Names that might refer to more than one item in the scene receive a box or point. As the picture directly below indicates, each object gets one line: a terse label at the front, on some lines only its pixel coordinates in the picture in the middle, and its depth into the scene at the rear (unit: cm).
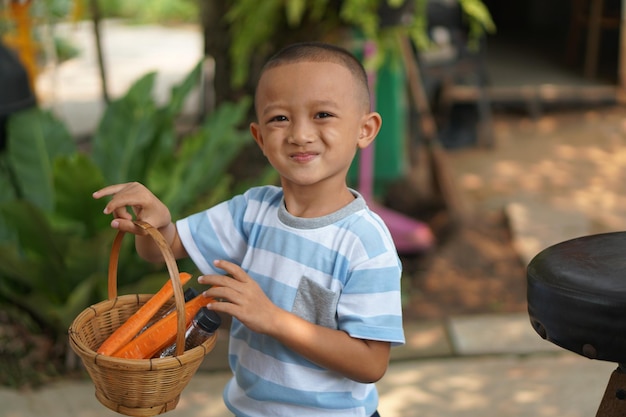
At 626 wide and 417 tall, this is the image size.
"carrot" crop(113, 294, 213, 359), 200
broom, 655
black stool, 189
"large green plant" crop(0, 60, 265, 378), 414
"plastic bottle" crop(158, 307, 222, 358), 197
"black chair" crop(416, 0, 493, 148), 800
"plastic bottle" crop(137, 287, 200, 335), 209
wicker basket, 183
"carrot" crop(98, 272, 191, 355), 202
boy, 189
